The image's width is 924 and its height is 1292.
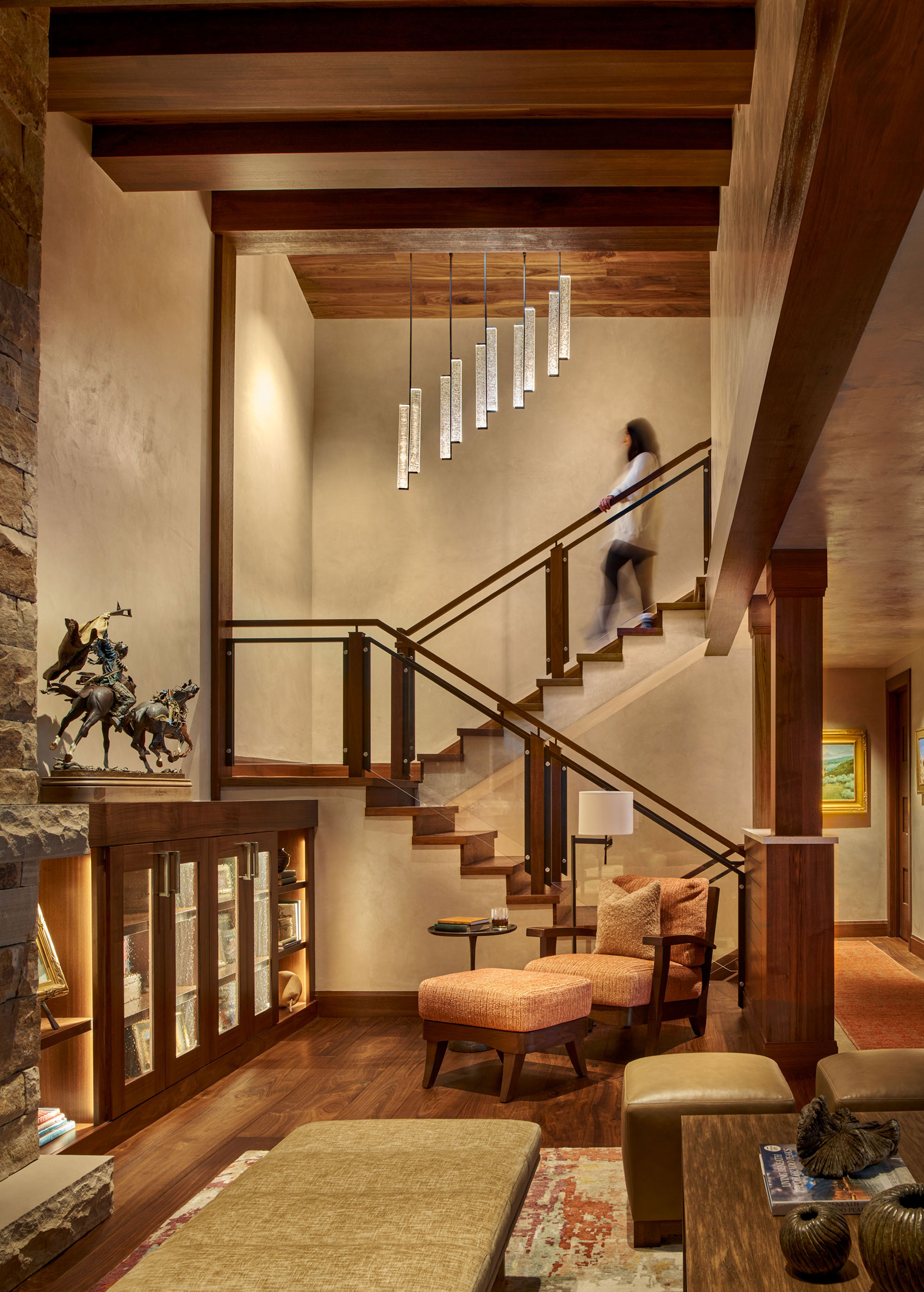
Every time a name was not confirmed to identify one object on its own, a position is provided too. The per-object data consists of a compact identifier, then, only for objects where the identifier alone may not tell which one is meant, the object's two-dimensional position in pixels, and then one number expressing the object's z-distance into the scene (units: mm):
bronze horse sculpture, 4215
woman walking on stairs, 8680
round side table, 5719
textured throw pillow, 5848
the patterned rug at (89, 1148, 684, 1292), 2922
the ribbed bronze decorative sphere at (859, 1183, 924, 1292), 1704
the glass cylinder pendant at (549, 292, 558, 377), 6293
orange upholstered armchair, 5473
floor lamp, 6098
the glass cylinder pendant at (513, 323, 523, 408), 6801
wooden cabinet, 3990
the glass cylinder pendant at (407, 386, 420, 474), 7133
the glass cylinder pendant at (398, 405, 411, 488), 7184
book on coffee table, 2244
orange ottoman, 4750
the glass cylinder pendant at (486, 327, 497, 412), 6648
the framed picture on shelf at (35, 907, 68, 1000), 3800
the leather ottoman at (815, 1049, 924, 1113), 3193
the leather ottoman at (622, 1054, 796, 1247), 3094
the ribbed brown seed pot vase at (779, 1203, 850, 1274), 1932
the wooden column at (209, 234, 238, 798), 6477
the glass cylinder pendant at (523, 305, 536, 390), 6609
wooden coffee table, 1956
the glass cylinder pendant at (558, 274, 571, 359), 6238
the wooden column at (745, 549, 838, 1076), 5238
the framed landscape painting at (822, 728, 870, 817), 10453
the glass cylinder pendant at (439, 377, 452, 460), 6969
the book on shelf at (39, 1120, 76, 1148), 3676
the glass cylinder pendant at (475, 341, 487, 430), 6727
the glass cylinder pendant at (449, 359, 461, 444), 6930
